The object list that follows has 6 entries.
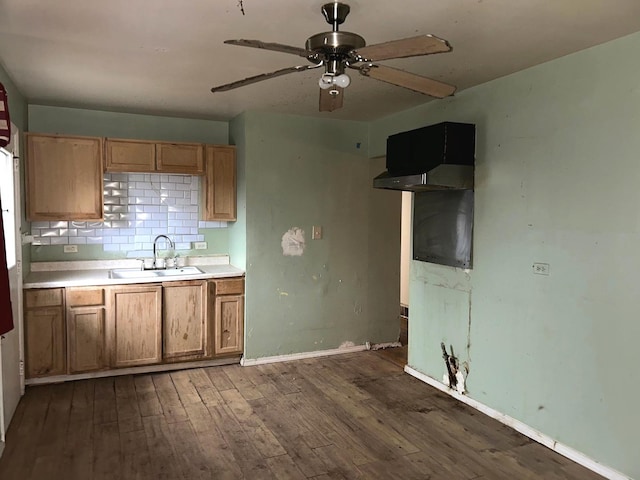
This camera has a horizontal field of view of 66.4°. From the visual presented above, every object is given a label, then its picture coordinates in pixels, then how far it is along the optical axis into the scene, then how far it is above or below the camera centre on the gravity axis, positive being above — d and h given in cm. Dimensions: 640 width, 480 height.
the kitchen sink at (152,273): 433 -56
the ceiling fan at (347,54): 181 +62
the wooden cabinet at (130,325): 388 -96
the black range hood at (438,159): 335 +40
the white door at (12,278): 316 -49
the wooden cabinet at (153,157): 423 +49
